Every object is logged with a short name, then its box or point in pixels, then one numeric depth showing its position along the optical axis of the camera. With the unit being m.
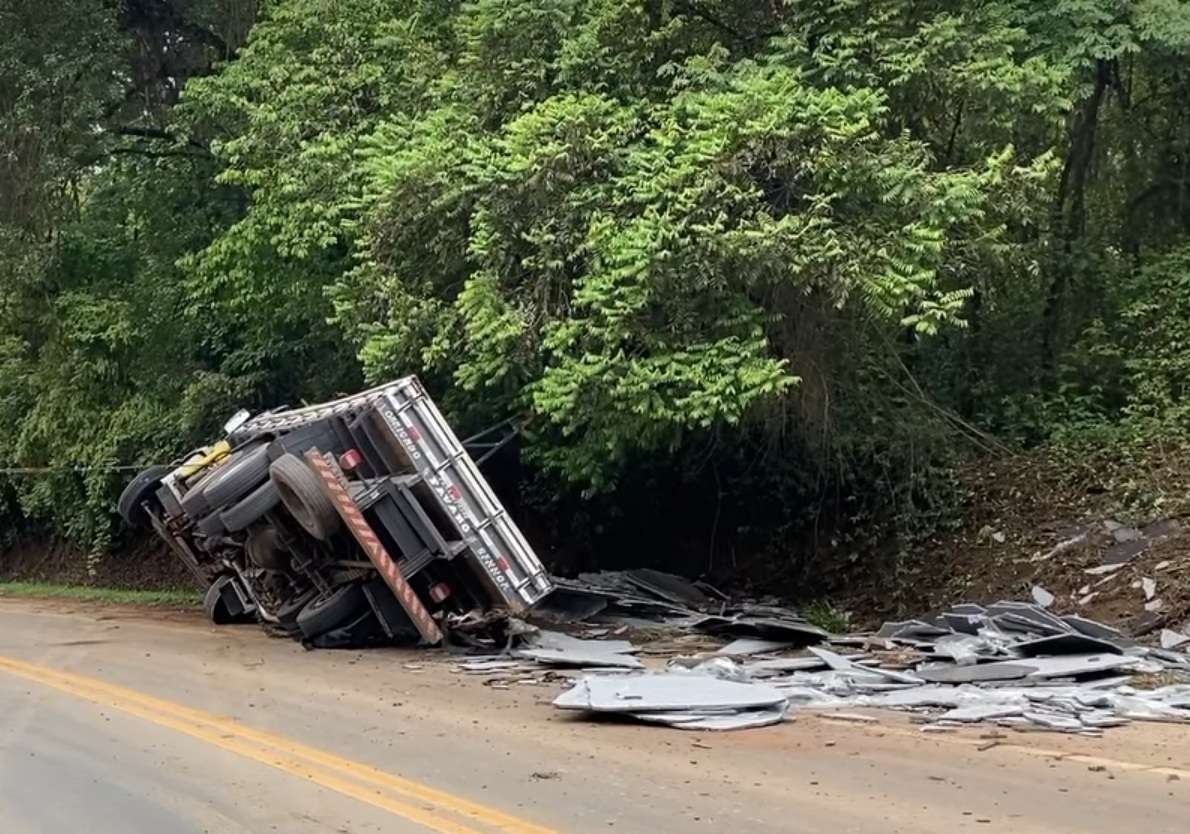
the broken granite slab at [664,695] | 8.66
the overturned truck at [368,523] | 11.92
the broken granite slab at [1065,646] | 10.31
